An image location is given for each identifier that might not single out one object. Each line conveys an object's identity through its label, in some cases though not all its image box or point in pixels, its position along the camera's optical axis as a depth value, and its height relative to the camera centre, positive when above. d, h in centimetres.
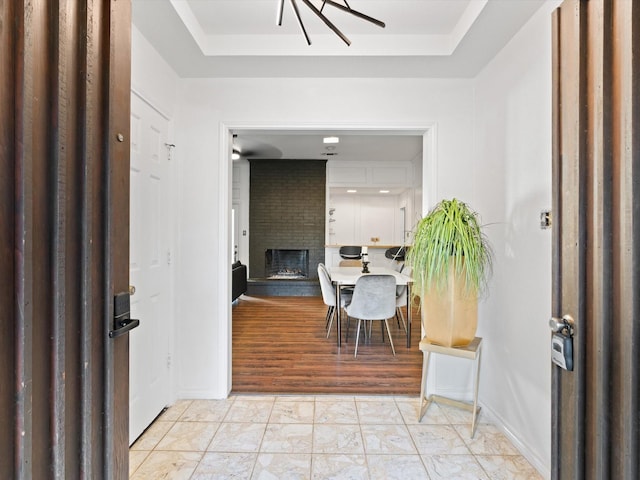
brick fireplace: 673 +66
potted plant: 181 -16
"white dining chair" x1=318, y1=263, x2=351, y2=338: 372 -58
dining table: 354 -43
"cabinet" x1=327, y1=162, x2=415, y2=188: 645 +129
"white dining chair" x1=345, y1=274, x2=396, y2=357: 329 -57
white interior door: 191 -15
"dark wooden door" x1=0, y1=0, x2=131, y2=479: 60 +2
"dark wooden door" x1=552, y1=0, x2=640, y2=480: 69 +2
